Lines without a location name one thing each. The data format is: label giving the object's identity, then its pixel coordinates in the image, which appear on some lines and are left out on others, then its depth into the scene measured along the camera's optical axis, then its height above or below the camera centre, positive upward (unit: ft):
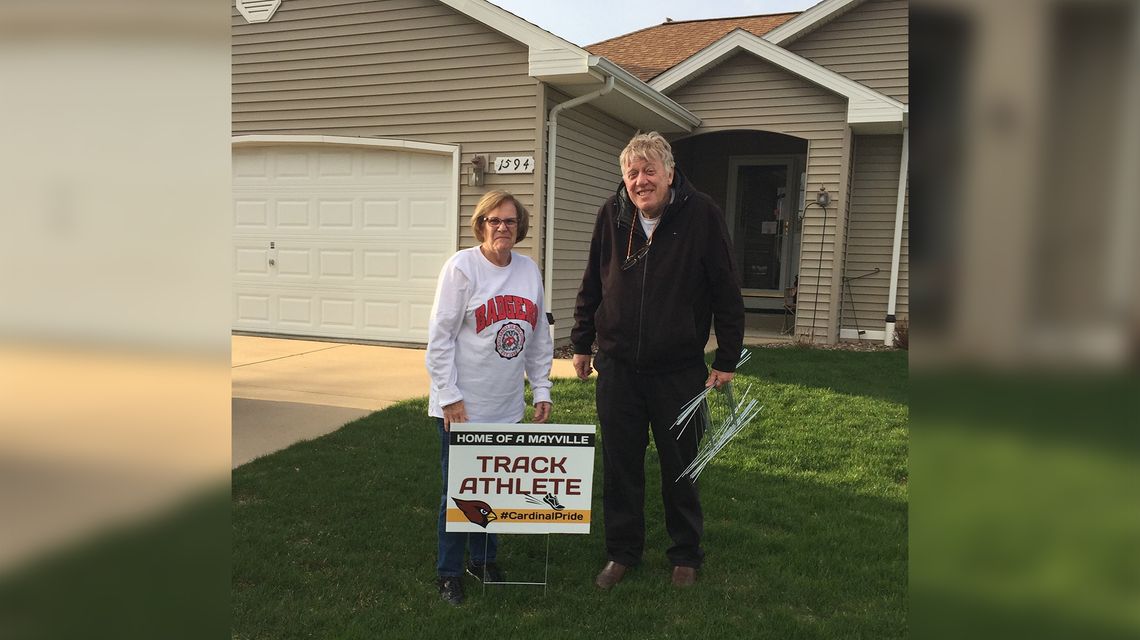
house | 27.22 +4.39
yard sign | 10.03 -3.02
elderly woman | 9.93 -1.06
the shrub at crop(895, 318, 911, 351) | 31.01 -2.83
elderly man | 10.23 -0.96
